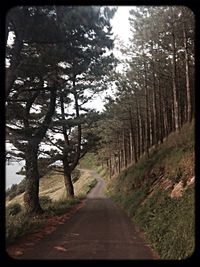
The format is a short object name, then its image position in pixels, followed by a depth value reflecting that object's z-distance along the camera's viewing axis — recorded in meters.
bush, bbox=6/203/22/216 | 9.29
